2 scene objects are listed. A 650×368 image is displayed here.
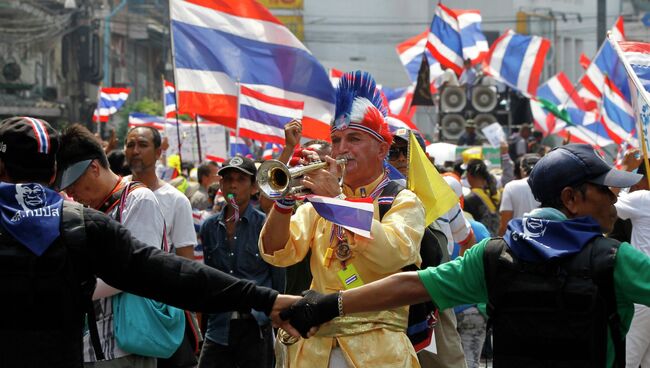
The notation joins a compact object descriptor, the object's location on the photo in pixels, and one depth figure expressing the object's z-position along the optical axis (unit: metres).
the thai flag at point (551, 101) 27.34
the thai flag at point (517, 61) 27.25
